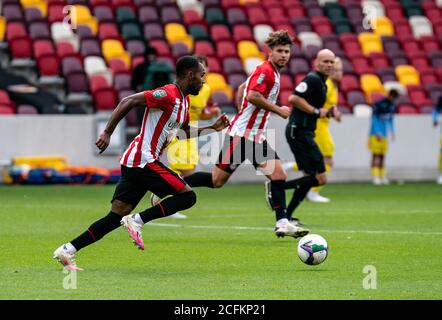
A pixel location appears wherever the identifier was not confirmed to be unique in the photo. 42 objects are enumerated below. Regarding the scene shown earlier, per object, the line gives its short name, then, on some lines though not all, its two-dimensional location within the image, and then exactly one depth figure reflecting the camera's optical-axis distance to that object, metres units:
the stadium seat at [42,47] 26.53
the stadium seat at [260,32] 30.52
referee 14.59
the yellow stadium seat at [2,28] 27.00
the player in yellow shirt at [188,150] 16.00
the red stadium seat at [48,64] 26.36
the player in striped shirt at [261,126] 12.78
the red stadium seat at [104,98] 25.66
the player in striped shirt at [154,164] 9.88
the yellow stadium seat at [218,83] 27.17
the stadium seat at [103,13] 28.67
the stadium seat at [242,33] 30.13
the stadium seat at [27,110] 24.91
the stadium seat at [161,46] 27.62
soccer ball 10.02
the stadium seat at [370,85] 29.67
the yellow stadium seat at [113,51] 27.44
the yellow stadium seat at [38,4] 27.95
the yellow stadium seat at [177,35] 28.95
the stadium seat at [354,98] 28.89
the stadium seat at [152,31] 28.72
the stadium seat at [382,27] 32.75
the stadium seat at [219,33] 29.72
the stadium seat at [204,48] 28.67
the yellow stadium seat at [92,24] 28.27
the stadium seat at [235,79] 27.67
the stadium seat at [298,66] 29.19
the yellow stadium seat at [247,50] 29.52
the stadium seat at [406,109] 29.05
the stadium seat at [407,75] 30.58
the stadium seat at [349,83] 29.31
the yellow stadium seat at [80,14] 28.08
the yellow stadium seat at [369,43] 31.77
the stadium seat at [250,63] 29.03
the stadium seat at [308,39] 30.73
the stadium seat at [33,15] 27.34
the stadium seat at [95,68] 26.44
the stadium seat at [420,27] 32.84
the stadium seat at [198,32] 29.30
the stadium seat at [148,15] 29.20
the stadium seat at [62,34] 27.20
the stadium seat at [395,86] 29.95
